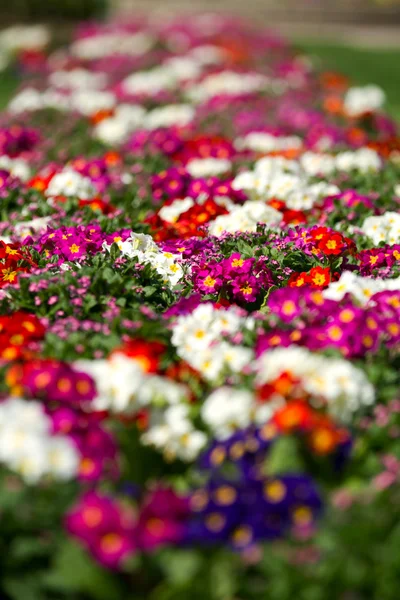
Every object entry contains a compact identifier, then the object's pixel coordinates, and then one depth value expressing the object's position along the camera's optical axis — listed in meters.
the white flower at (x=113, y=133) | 7.64
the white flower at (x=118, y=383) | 2.81
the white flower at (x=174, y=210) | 5.10
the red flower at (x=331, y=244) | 4.25
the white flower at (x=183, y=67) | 11.23
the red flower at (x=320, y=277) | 3.96
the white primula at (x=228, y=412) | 2.71
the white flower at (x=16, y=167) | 6.43
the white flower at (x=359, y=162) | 6.36
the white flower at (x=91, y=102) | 8.95
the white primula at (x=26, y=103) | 9.14
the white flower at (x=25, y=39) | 14.95
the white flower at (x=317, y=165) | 6.20
